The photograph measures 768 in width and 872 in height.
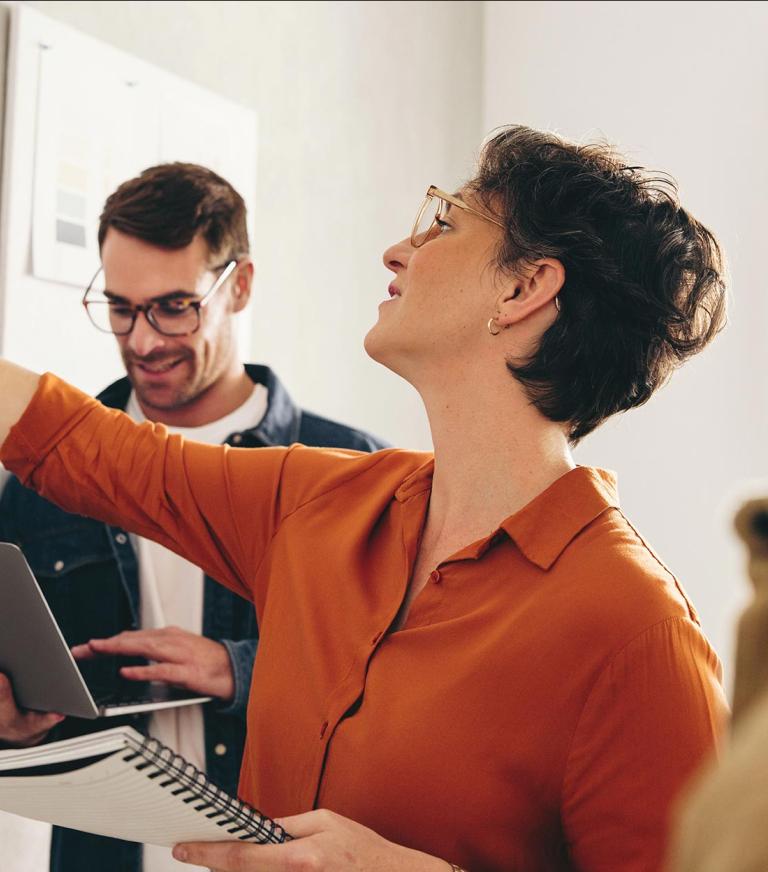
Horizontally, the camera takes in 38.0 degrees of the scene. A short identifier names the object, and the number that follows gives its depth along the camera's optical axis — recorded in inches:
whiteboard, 82.4
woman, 40.5
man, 64.1
